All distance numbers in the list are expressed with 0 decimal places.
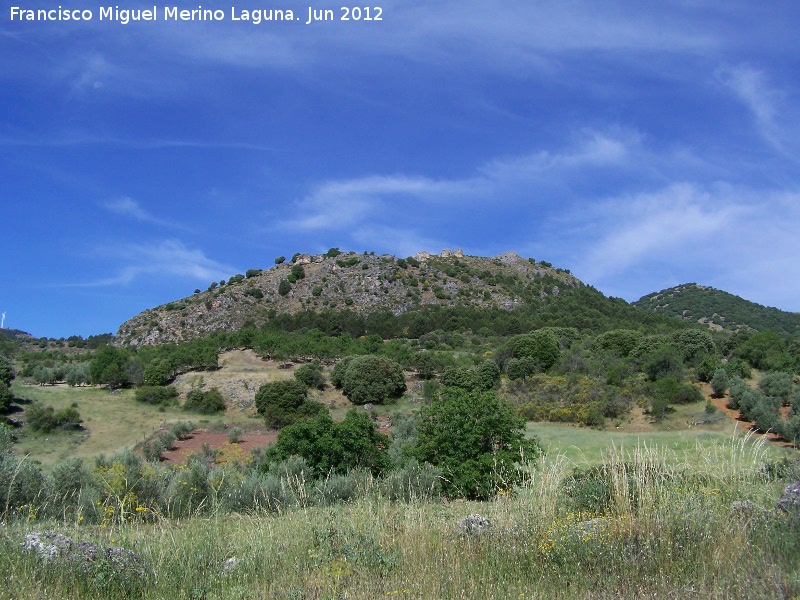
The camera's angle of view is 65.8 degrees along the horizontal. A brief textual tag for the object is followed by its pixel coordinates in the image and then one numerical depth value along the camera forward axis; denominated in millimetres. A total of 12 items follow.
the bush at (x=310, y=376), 50438
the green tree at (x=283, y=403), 40781
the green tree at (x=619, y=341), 53788
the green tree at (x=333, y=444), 16750
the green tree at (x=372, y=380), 48156
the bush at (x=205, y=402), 47312
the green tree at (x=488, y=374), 46562
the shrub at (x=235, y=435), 36469
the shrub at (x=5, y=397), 40062
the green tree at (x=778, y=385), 35719
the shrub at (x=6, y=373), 43750
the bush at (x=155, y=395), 47875
